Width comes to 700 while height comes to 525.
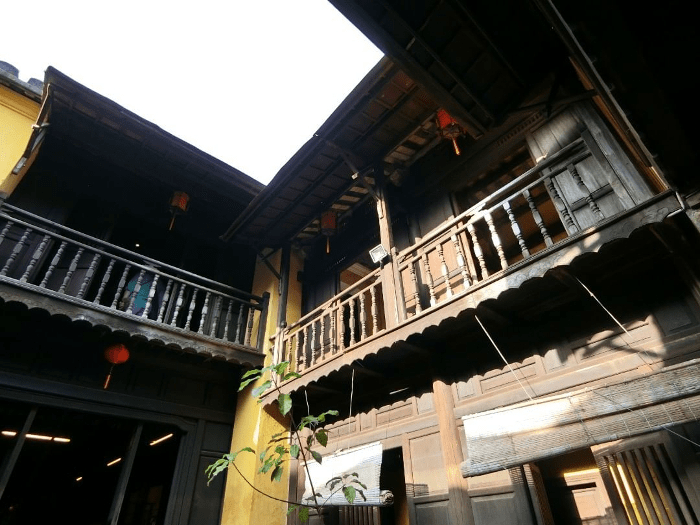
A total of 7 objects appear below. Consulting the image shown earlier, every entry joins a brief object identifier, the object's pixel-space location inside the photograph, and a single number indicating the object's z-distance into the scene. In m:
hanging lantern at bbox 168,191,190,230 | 8.20
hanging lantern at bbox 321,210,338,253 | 7.95
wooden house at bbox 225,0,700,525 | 2.96
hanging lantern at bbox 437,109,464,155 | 5.78
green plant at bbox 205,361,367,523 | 3.69
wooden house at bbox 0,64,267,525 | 6.07
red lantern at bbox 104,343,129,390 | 6.39
